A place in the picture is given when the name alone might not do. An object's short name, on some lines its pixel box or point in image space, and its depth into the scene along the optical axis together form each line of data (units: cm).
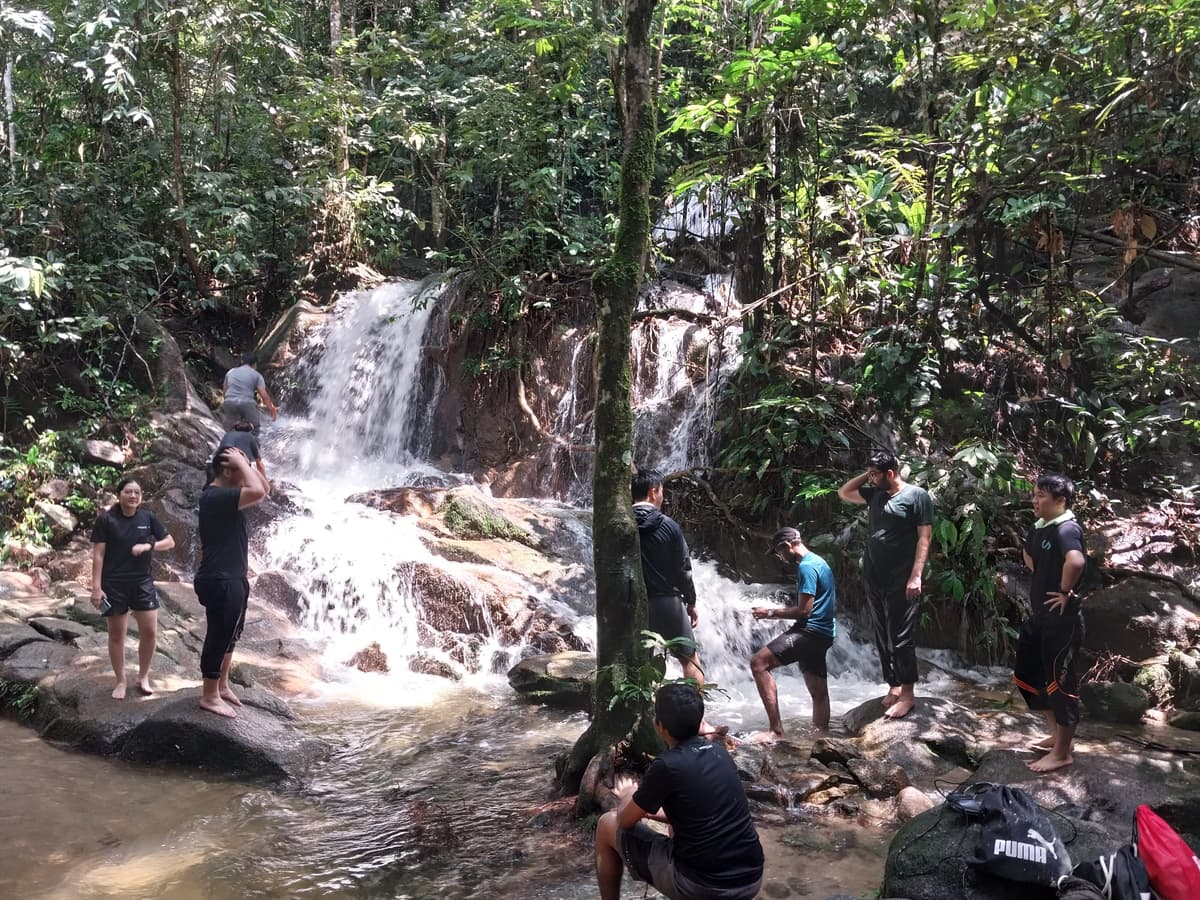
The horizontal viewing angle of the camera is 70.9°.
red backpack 275
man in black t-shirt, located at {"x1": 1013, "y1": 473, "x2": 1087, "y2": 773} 486
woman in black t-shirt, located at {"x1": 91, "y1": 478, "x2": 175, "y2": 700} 589
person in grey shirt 981
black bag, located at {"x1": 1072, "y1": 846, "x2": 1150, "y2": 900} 275
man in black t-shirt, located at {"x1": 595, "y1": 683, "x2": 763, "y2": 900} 304
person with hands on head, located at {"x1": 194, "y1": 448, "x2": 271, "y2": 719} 550
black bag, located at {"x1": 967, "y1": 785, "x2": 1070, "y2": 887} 300
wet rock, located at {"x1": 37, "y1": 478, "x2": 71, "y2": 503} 1050
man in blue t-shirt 588
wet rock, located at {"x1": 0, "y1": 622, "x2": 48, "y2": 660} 672
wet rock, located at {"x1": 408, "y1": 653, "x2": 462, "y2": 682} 820
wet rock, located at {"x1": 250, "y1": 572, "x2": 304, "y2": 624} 924
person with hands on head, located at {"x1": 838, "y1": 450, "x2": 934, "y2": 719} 589
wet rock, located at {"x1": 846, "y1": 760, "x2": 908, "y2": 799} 491
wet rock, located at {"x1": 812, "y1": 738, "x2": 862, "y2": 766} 520
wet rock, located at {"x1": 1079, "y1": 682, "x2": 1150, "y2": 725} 632
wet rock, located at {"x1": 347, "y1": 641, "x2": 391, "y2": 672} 829
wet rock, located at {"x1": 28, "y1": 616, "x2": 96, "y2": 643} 720
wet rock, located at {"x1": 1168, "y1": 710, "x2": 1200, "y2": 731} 641
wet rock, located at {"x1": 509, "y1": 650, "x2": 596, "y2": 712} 689
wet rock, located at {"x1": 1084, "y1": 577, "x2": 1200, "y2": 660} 732
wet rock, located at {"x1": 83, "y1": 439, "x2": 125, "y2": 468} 1113
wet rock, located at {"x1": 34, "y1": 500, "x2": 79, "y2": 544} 1027
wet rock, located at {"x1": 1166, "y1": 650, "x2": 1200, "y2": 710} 686
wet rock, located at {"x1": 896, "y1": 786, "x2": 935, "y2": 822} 464
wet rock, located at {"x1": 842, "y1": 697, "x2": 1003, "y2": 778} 547
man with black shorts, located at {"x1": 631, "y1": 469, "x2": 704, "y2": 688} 556
